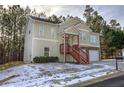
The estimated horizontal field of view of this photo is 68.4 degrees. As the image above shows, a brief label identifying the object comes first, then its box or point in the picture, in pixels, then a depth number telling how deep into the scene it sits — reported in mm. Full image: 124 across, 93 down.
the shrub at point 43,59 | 6377
